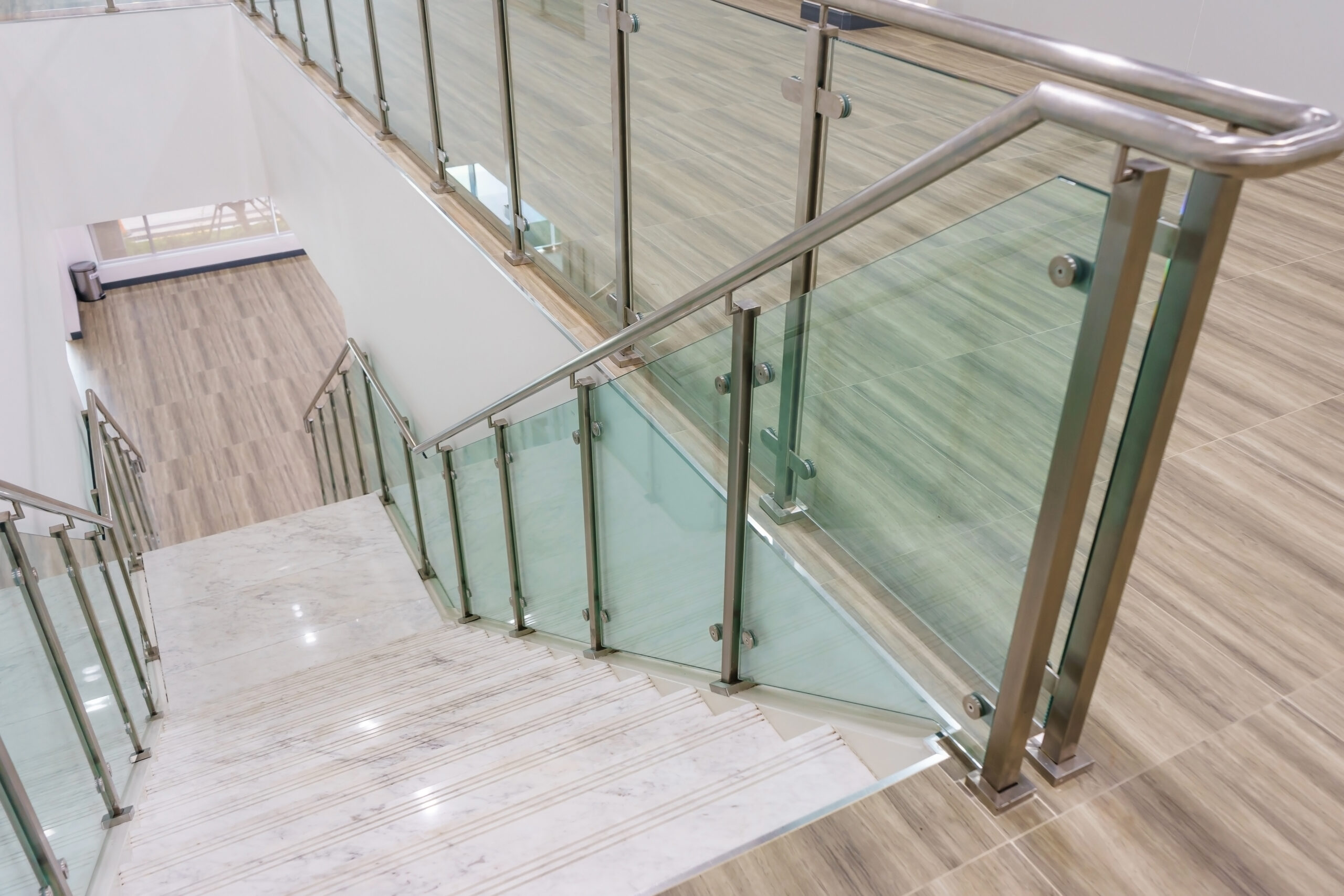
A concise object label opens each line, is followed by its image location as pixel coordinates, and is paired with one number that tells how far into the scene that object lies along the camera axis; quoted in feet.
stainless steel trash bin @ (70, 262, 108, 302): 40.42
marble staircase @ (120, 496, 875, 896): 7.11
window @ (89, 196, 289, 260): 44.21
